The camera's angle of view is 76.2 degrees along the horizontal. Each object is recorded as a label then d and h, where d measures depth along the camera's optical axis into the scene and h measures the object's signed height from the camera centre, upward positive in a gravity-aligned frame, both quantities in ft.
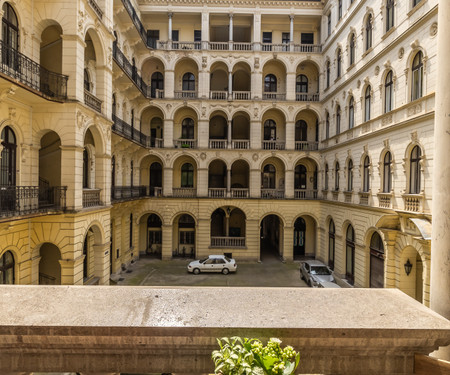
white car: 69.62 -20.18
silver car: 57.19 -18.56
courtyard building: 38.47 +9.61
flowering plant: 6.03 -3.79
